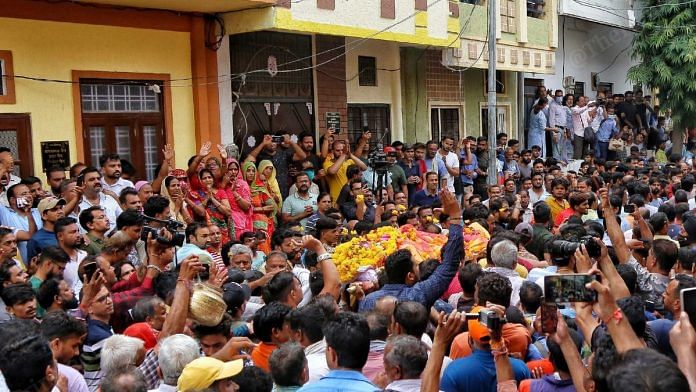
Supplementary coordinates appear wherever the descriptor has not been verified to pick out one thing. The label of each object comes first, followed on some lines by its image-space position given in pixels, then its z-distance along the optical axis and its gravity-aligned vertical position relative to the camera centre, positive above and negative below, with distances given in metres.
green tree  19.45 +1.62
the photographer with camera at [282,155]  11.30 -0.23
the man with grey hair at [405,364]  4.00 -1.09
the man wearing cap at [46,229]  7.25 -0.73
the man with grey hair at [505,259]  6.22 -0.95
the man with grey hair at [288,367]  4.04 -1.10
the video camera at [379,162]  11.39 -0.36
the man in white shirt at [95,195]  8.09 -0.49
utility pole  13.34 +0.49
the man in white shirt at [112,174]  8.73 -0.31
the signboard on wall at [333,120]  13.43 +0.27
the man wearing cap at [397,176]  12.21 -0.60
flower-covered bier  6.91 -0.98
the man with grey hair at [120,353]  4.29 -1.08
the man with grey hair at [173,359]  4.09 -1.06
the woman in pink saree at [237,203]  9.70 -0.73
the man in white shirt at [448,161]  13.31 -0.44
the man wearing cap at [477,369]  4.27 -1.21
